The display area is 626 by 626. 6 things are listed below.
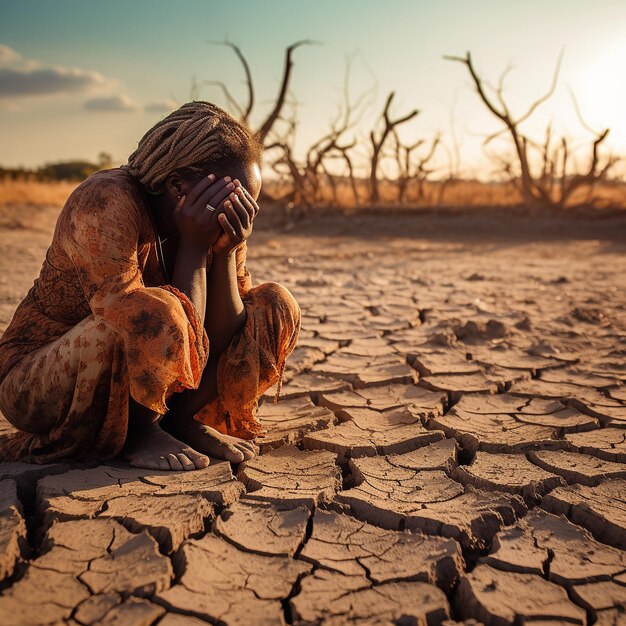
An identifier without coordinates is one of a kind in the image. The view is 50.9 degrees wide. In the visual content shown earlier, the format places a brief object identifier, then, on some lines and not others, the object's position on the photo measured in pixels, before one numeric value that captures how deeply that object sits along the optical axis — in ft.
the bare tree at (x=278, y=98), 39.01
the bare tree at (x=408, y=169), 40.83
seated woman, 5.46
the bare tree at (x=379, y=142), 39.77
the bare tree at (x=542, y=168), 34.94
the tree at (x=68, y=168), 104.44
